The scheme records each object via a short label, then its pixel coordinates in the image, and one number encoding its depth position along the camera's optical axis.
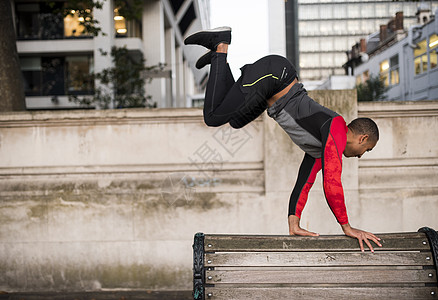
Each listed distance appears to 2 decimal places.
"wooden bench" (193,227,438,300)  2.82
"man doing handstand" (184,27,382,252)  3.13
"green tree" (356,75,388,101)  40.49
